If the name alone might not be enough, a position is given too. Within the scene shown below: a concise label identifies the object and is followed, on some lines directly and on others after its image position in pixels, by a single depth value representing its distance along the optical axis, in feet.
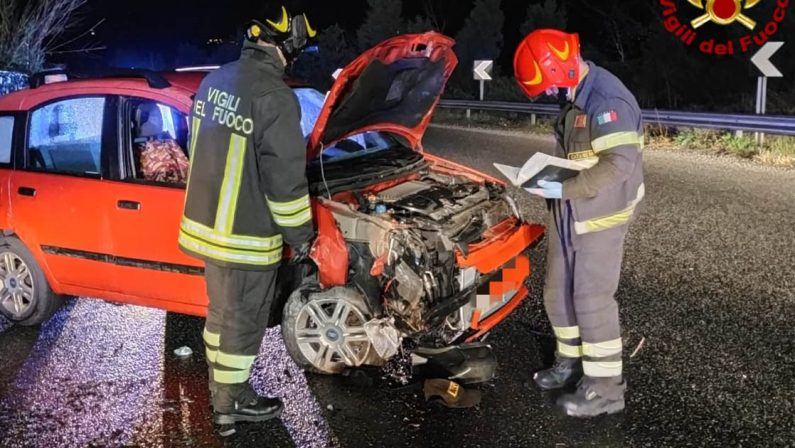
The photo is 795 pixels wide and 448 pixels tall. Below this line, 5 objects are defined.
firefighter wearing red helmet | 12.05
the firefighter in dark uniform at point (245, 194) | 11.39
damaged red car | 13.65
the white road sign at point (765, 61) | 42.73
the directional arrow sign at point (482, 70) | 72.43
